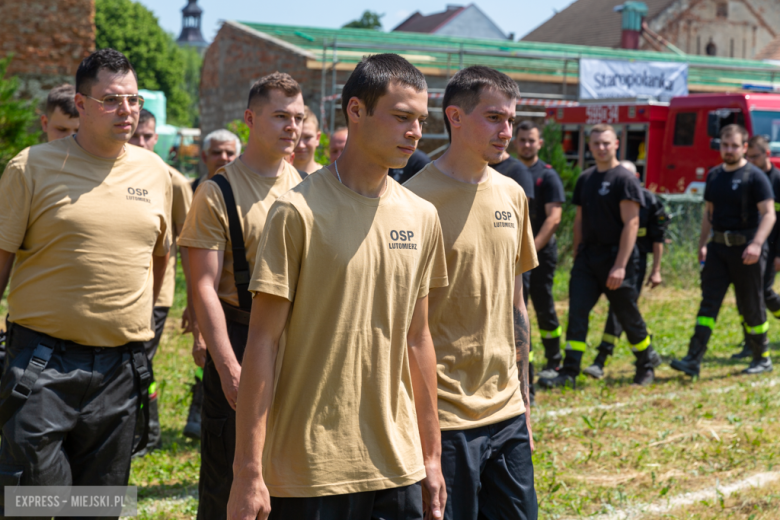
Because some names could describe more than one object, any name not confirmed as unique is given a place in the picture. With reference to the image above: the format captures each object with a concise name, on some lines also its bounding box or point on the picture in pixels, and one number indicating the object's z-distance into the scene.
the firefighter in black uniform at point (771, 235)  8.26
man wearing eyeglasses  3.25
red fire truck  16.12
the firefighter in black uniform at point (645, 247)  7.61
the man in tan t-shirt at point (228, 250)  3.30
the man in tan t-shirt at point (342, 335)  2.26
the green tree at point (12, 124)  9.70
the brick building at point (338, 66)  19.53
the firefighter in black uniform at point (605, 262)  7.16
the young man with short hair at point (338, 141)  6.39
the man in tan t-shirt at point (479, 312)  2.98
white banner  19.98
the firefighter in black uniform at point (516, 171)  5.96
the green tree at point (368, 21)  68.12
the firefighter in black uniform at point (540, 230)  7.05
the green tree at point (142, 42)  58.62
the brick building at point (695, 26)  43.03
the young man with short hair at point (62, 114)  4.61
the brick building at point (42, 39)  12.02
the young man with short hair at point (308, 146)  5.66
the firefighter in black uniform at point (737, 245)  7.41
